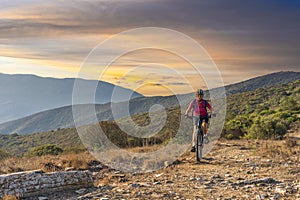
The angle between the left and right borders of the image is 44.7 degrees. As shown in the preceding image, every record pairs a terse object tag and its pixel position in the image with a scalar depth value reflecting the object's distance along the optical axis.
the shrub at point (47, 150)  22.84
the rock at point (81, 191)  8.45
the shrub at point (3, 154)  18.56
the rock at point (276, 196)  6.71
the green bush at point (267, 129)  21.05
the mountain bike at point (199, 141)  11.64
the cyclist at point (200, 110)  11.80
